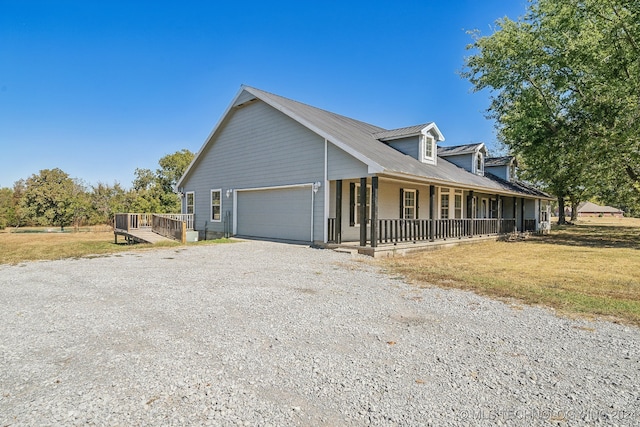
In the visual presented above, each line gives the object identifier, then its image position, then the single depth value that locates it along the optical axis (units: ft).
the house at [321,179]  41.37
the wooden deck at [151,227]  50.78
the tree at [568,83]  55.16
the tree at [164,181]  107.04
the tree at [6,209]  118.82
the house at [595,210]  317.83
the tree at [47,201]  113.60
